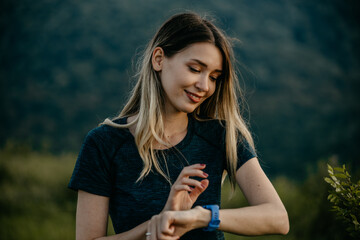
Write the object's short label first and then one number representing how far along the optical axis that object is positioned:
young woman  1.80
